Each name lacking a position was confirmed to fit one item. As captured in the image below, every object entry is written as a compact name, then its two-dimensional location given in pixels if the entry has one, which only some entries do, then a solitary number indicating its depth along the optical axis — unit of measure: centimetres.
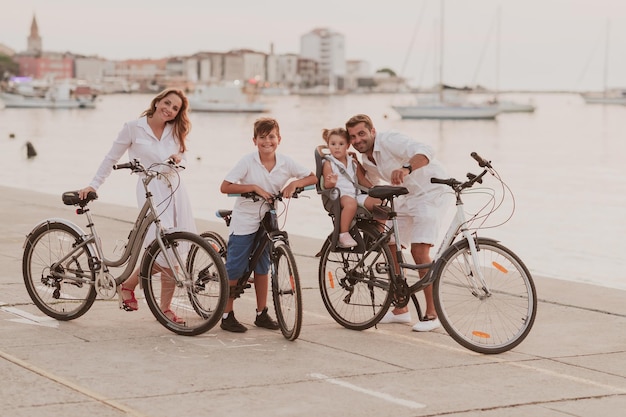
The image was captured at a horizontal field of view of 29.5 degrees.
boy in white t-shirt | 736
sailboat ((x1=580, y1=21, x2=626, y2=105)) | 14975
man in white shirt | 766
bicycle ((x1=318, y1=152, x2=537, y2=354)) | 697
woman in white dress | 762
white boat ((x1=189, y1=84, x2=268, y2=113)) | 13450
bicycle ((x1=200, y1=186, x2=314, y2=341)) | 698
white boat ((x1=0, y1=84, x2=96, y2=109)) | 14638
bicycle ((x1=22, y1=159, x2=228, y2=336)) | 718
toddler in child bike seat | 756
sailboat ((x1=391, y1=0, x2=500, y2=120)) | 11544
